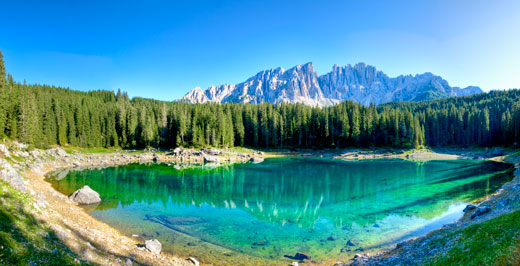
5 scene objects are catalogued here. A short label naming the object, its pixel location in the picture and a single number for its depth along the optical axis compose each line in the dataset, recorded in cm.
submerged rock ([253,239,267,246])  1878
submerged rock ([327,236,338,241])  1972
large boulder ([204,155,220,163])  7794
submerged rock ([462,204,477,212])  2464
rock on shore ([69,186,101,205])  2775
